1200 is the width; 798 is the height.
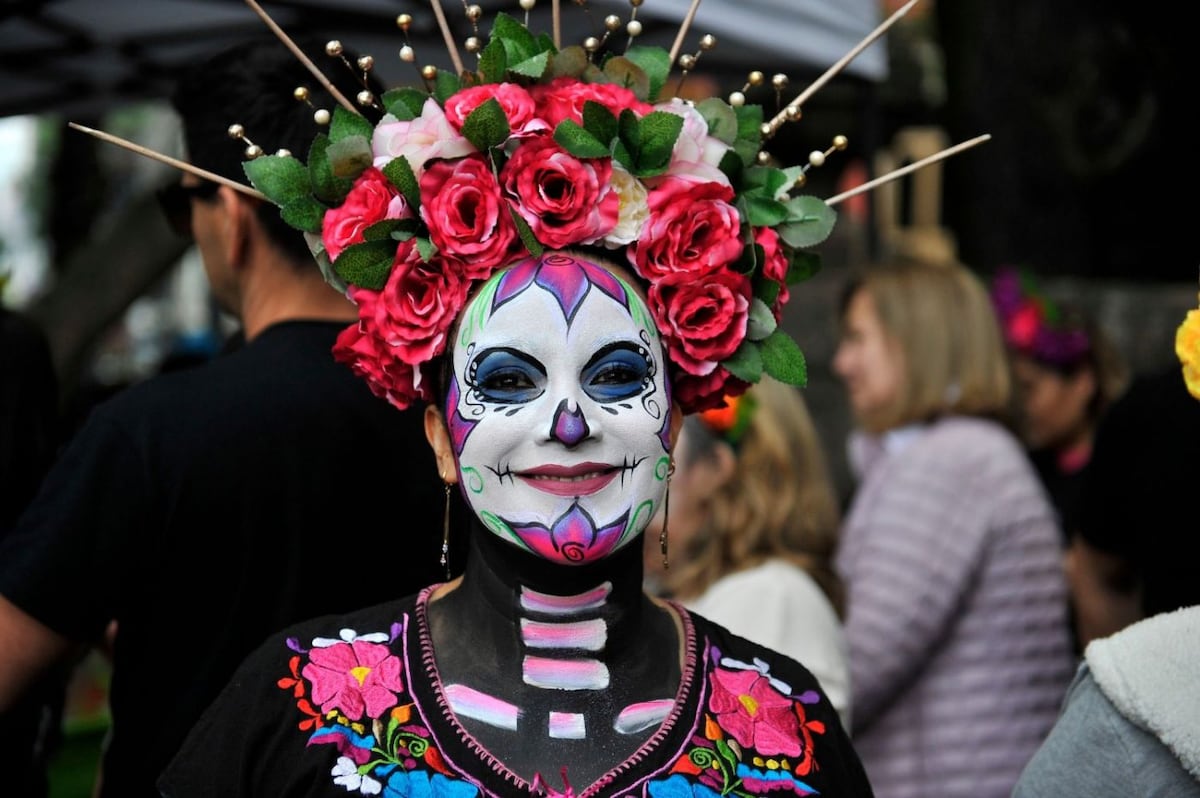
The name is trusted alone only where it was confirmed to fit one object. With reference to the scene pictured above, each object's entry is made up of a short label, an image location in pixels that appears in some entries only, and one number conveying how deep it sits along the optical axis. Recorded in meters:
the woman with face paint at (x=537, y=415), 2.02
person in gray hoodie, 2.06
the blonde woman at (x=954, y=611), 3.56
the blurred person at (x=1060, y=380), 4.96
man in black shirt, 2.27
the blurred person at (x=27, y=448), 2.85
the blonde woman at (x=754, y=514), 3.27
